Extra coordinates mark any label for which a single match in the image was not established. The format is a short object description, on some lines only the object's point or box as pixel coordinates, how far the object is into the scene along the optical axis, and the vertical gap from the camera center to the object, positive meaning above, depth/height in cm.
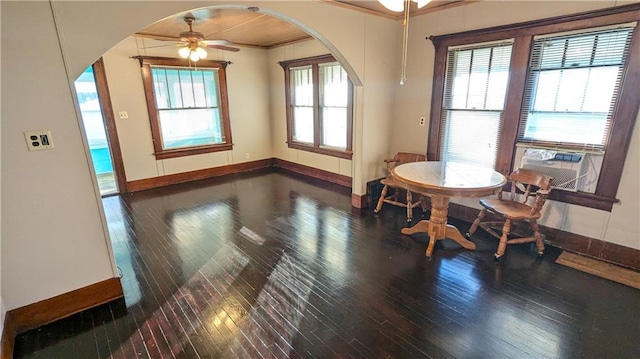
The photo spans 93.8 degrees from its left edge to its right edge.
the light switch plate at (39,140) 180 -17
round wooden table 253 -65
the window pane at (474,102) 320 +5
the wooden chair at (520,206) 269 -95
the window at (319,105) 496 +5
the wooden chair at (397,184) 371 -95
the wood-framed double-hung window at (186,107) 498 +5
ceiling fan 363 +81
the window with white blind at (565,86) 251 +17
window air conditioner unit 280 -57
